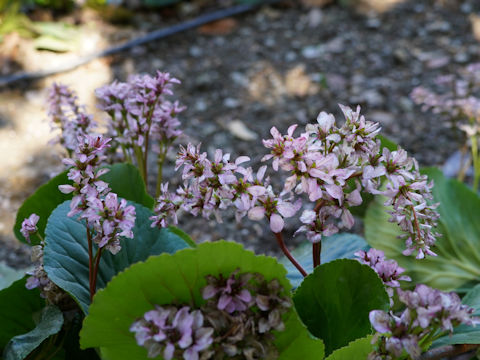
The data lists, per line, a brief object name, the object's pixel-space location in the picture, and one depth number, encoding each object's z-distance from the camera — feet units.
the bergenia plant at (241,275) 1.97
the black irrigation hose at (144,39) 7.91
